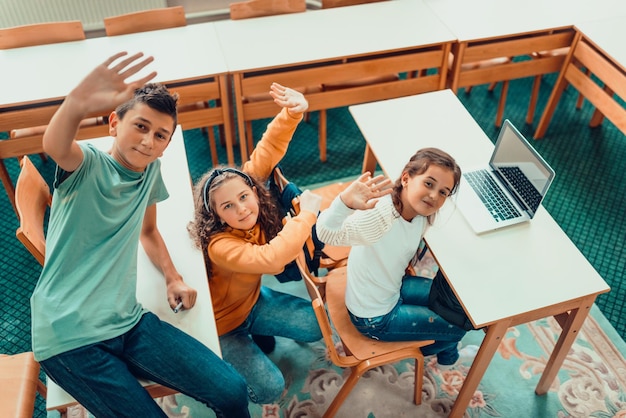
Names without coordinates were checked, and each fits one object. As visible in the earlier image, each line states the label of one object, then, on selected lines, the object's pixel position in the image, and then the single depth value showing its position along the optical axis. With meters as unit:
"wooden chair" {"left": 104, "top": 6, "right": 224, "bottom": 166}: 2.57
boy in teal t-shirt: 1.39
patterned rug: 2.05
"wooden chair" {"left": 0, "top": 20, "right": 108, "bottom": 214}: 2.41
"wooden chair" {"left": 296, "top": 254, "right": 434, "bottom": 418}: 1.75
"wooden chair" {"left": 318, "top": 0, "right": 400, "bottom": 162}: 2.88
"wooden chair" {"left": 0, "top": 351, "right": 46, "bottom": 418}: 1.58
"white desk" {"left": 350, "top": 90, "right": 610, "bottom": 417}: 1.64
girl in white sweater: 1.63
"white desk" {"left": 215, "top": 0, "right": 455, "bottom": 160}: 2.61
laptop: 1.82
